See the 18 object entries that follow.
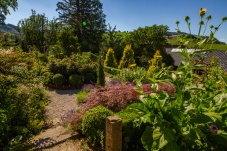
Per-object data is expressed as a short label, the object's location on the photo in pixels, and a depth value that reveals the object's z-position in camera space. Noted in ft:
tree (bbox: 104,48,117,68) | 39.09
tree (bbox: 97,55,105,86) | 21.55
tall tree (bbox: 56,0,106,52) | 64.30
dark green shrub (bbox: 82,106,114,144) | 8.96
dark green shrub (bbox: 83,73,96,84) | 25.52
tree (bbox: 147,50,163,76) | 32.19
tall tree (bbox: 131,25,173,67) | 45.62
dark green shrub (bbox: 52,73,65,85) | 24.13
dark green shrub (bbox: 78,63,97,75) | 25.68
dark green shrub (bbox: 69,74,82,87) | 24.28
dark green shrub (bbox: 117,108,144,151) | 8.54
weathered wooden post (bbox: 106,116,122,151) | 6.62
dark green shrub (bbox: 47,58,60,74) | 25.47
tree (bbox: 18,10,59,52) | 45.84
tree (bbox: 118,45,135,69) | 37.87
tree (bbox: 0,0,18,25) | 41.26
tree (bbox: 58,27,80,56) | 40.80
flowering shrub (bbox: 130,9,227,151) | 4.98
